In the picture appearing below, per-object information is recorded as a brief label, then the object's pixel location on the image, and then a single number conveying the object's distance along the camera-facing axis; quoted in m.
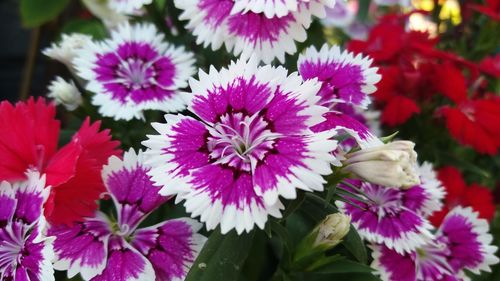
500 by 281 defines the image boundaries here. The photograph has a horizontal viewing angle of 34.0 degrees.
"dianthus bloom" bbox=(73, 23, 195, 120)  0.22
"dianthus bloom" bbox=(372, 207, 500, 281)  0.21
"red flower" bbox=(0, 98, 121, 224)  0.19
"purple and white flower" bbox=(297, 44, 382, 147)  0.20
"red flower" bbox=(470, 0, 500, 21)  0.28
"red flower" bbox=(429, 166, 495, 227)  0.25
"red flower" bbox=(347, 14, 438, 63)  0.27
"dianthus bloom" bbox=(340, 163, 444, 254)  0.20
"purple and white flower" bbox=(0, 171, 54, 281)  0.18
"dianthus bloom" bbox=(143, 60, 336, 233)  0.17
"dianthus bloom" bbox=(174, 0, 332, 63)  0.21
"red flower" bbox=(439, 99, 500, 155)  0.26
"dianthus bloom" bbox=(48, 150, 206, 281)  0.19
